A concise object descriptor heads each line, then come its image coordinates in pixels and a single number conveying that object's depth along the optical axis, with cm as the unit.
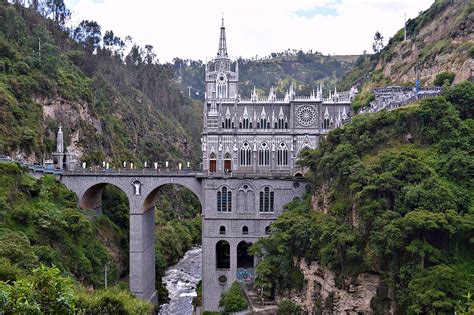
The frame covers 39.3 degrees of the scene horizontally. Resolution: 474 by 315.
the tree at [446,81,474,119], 4766
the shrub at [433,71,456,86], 6144
